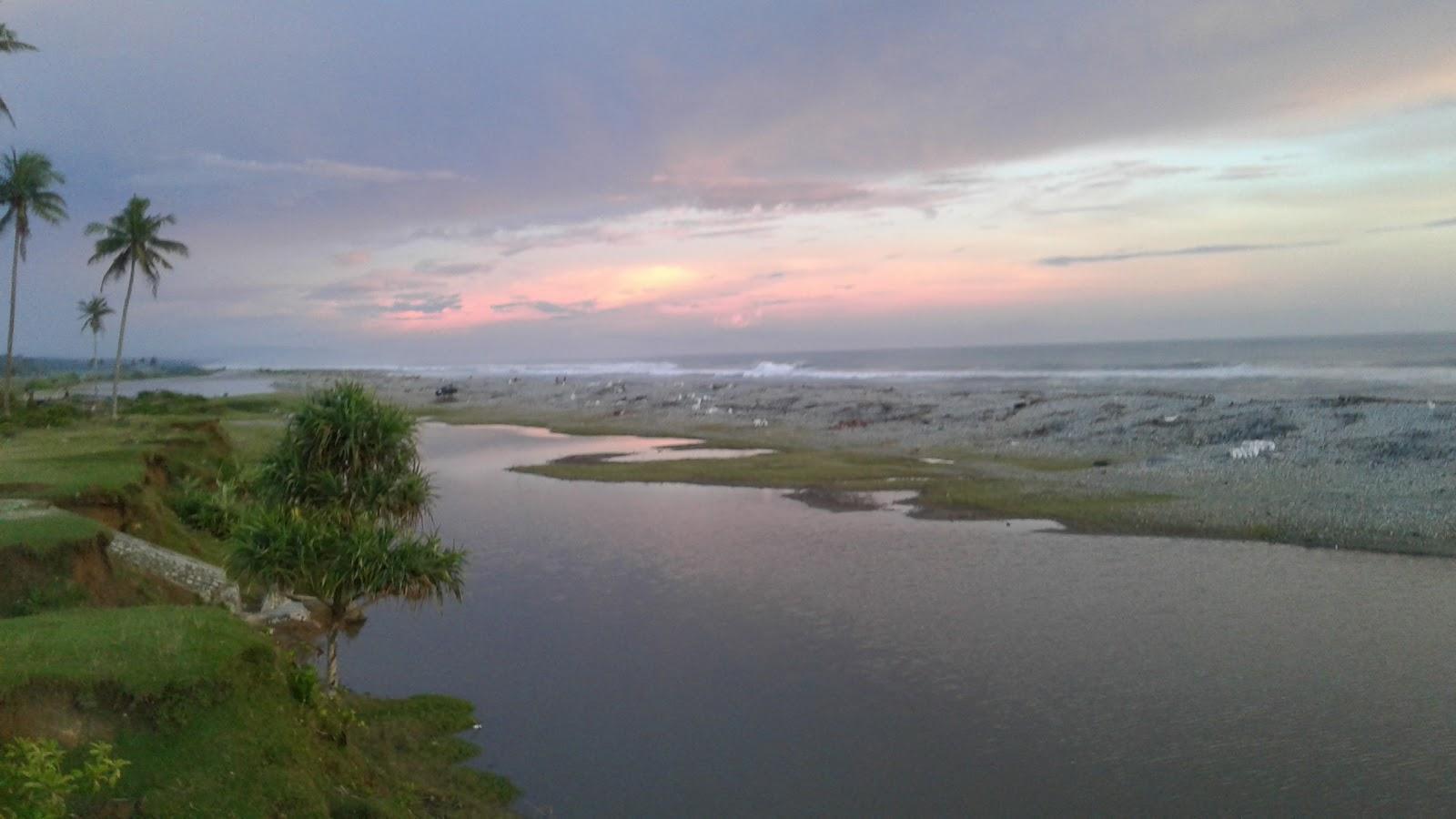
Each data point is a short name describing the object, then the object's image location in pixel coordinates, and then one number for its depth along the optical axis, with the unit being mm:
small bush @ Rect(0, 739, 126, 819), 7281
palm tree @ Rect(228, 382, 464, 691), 16266
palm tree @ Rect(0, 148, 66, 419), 49969
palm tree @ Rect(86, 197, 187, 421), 55375
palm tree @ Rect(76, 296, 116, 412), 93562
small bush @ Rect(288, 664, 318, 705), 12641
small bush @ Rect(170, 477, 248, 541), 27203
